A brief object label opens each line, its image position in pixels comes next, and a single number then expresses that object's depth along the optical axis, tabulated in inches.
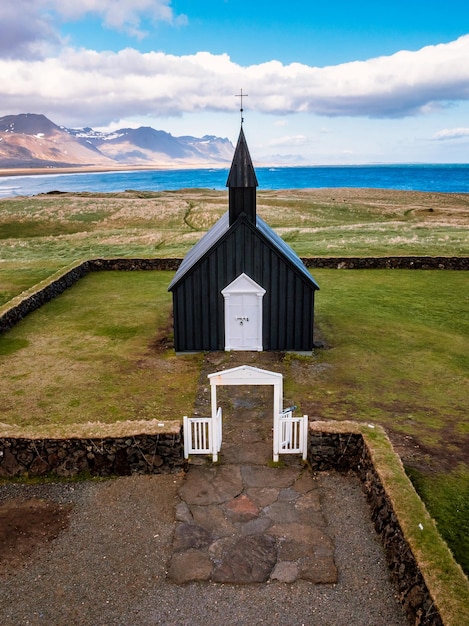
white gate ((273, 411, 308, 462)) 488.1
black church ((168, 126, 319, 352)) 732.7
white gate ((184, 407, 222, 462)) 483.8
